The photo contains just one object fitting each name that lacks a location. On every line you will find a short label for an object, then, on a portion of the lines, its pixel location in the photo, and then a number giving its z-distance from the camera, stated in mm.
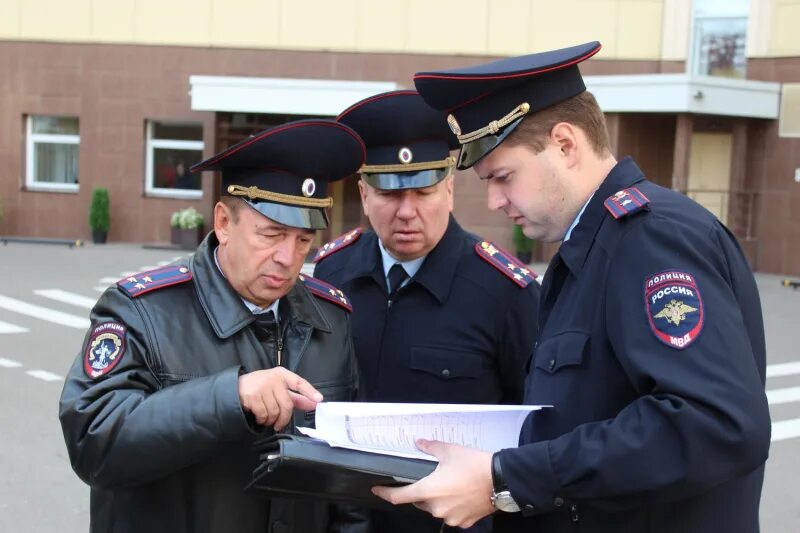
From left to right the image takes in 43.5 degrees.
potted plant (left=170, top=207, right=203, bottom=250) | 19516
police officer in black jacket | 2252
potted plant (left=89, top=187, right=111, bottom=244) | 20125
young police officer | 1839
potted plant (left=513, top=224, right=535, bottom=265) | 18328
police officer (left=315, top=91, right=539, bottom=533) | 3336
